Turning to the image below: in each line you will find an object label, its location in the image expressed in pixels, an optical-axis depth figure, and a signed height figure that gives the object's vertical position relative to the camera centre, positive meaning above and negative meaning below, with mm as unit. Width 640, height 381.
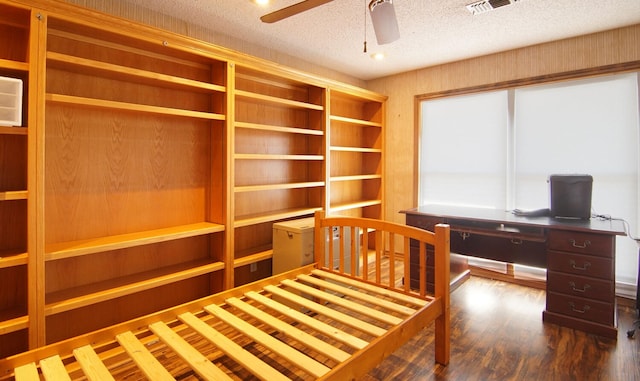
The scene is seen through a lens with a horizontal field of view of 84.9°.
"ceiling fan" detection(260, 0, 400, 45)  1792 +925
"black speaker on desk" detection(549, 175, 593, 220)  2887 -57
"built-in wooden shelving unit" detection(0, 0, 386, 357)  1942 +131
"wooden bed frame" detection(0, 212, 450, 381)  1437 -719
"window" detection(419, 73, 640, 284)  3145 +445
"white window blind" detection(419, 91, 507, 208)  3820 +444
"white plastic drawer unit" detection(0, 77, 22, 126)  1765 +437
